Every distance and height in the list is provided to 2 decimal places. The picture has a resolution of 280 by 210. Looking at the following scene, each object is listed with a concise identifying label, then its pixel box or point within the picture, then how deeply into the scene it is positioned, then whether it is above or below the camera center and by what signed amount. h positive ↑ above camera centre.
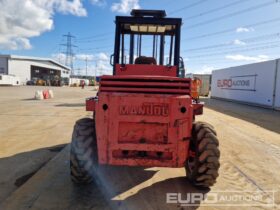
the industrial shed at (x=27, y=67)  49.57 +4.52
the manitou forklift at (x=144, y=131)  3.22 -0.69
